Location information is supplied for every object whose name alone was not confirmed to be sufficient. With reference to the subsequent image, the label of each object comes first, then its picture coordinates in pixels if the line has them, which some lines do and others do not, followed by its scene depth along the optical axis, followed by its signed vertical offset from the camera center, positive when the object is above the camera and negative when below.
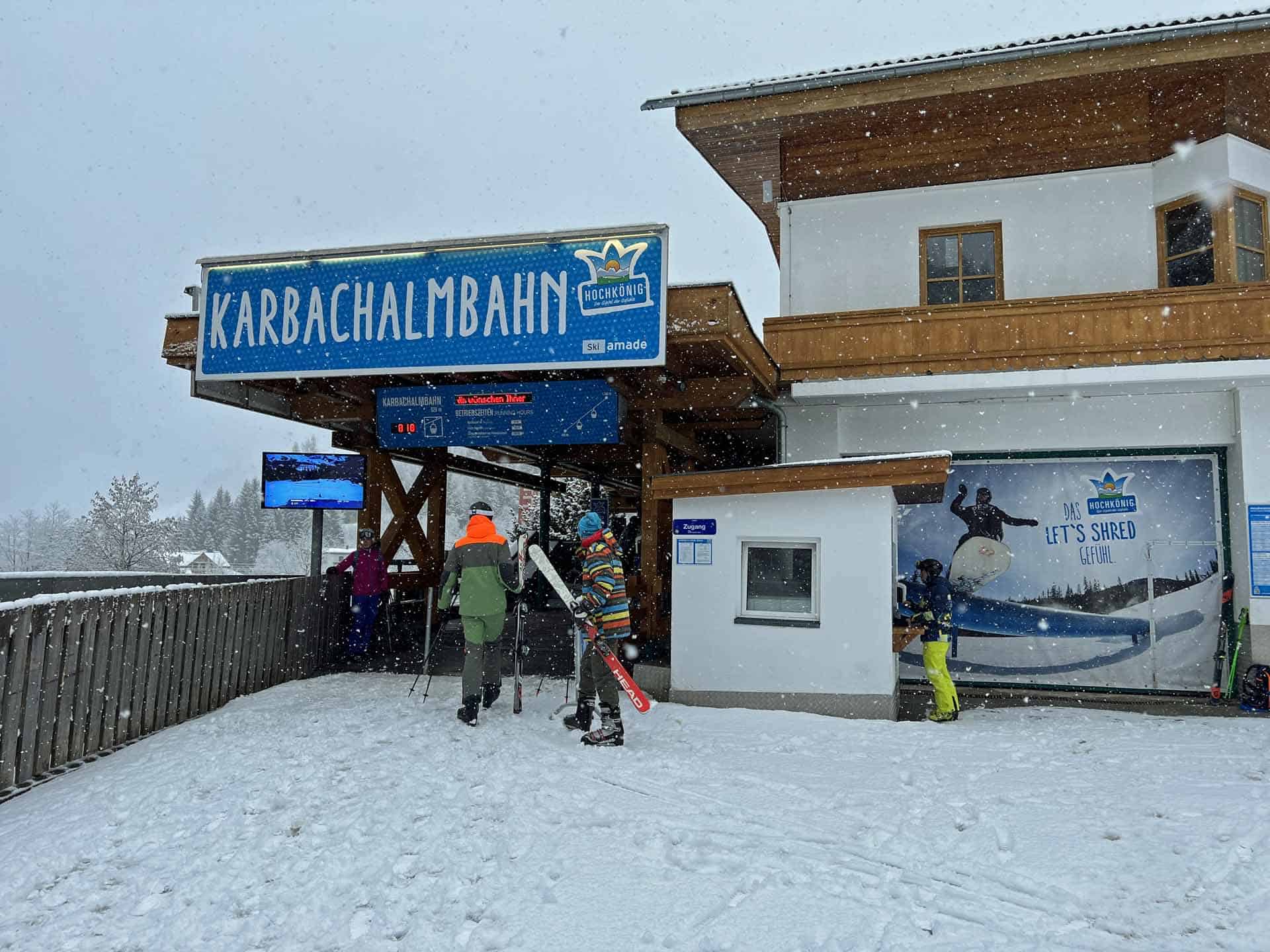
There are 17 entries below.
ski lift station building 9.19 +2.47
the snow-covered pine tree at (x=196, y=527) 96.88 +2.62
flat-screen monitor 11.21 +0.93
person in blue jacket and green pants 8.78 -0.69
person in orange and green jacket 8.12 -0.28
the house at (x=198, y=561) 64.94 -1.11
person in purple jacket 11.57 -0.51
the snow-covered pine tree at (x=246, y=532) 90.38 +2.05
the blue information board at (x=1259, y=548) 10.70 +0.32
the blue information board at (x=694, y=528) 9.36 +0.37
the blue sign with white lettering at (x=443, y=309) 9.27 +2.83
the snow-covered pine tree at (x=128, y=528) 55.09 +1.32
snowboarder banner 11.34 +0.05
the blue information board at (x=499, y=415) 10.66 +1.85
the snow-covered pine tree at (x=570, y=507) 30.41 +1.97
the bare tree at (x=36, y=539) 91.40 +0.88
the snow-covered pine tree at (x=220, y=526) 93.88 +2.73
